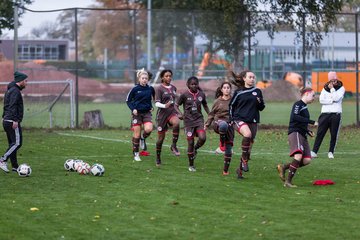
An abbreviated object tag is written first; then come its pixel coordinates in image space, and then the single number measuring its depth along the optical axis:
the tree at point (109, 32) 33.38
